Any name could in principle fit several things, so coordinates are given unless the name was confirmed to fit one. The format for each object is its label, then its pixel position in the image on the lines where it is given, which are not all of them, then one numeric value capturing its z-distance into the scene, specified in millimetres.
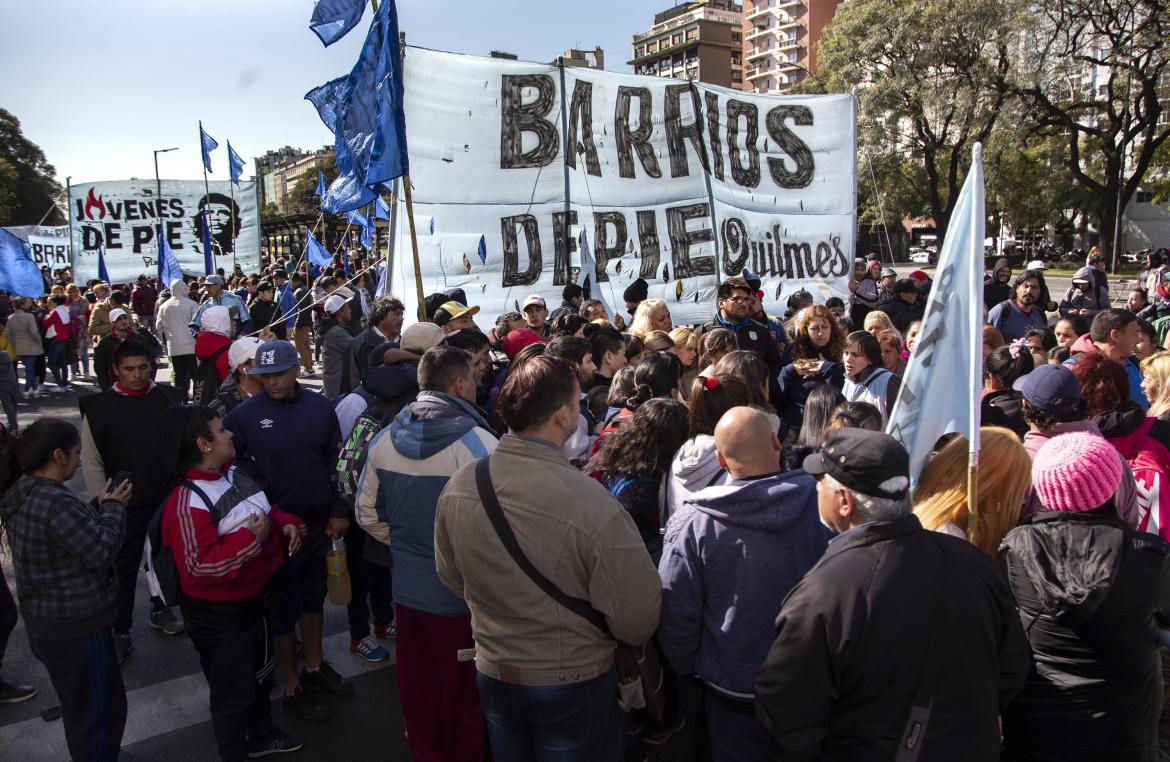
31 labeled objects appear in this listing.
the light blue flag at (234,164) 18625
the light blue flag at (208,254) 15375
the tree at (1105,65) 26281
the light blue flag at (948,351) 2326
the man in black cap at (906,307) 8547
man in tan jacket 2199
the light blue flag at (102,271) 15525
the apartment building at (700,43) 100250
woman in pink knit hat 2242
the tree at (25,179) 47906
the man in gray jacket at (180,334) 10367
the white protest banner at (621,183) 8234
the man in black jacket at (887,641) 1782
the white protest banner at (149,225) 18828
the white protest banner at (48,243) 20031
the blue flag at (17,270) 8508
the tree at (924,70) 28844
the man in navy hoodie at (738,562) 2330
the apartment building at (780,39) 86375
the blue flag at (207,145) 17844
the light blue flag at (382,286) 7952
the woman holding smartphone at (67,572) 3025
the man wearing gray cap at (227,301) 11750
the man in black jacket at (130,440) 4254
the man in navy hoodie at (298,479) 3770
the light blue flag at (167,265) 11984
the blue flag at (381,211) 16312
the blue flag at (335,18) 6070
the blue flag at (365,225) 16922
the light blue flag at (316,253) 14297
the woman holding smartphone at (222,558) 3115
